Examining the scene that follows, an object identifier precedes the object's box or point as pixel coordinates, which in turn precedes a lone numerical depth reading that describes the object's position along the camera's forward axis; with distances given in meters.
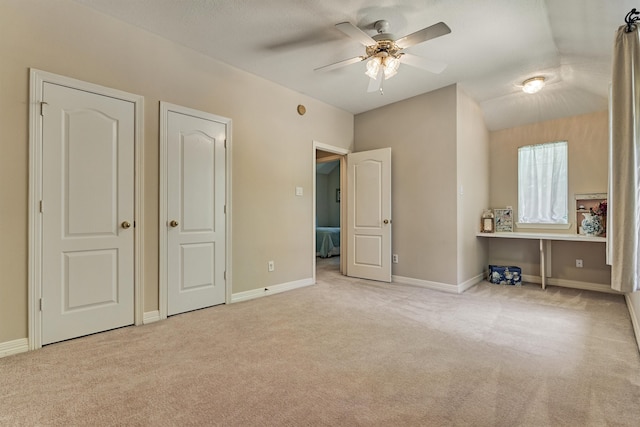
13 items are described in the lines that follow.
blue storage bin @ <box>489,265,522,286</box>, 4.45
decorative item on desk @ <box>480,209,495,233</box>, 4.70
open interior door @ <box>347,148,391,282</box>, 4.56
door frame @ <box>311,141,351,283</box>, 4.77
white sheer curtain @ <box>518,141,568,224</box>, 4.39
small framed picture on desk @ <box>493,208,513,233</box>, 4.80
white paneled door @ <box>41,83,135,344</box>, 2.38
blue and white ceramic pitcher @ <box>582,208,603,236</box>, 3.87
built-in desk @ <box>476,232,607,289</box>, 3.78
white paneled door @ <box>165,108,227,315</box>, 3.04
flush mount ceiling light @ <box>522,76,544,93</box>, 3.71
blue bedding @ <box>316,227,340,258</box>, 7.33
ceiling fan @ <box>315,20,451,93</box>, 2.36
